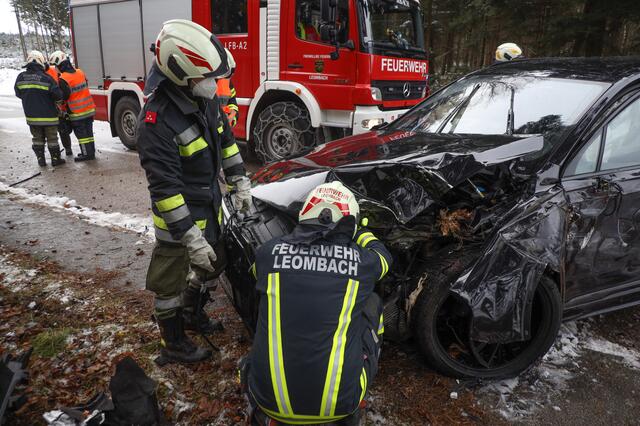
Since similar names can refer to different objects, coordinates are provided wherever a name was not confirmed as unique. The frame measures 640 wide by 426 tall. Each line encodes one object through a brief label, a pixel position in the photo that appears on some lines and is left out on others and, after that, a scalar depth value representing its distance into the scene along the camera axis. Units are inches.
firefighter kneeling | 64.0
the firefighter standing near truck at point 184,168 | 82.4
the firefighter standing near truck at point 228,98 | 208.8
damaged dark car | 84.9
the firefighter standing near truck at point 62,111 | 284.0
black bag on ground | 76.9
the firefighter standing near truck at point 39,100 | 269.9
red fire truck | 218.2
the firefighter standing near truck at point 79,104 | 284.7
